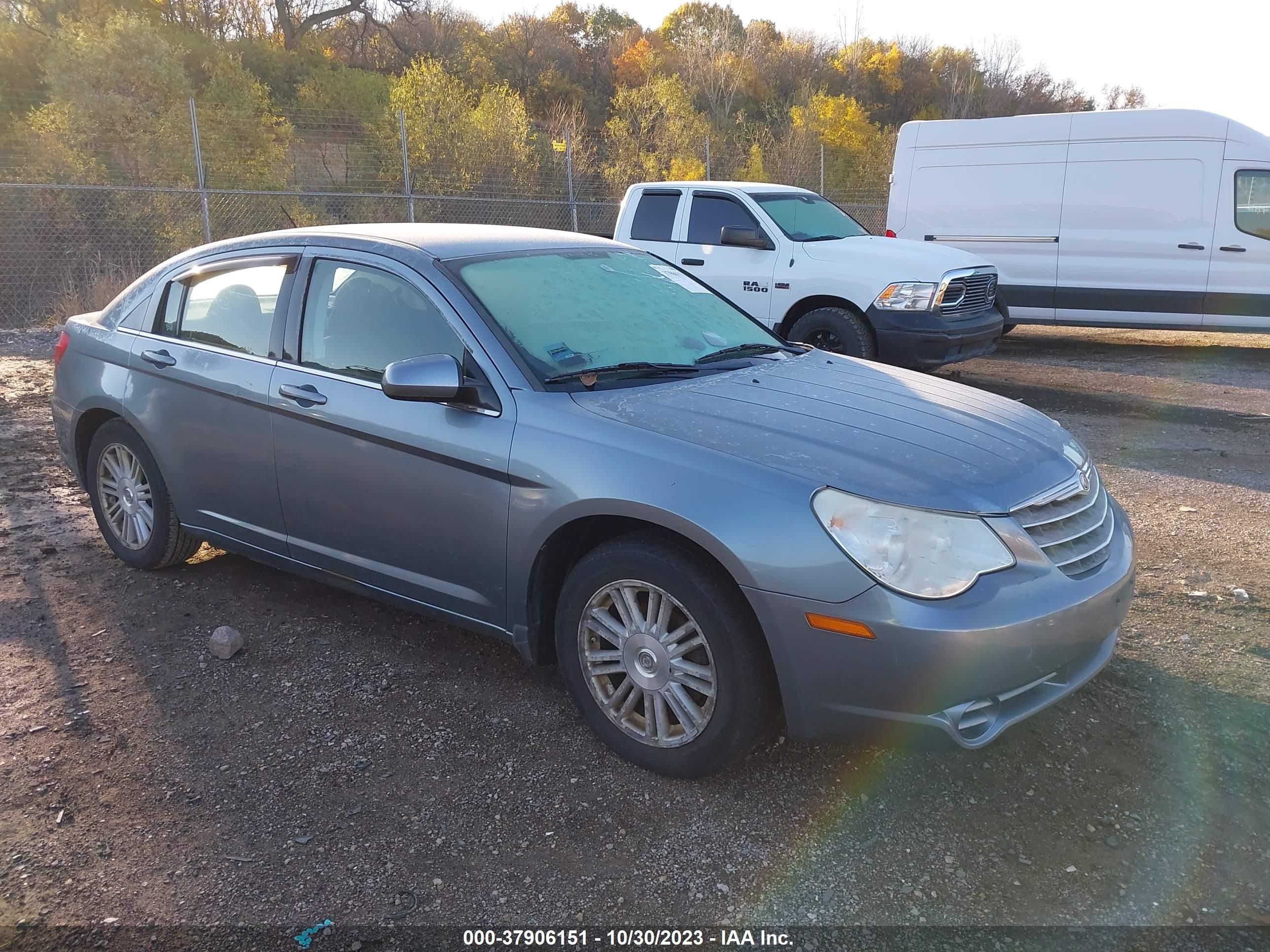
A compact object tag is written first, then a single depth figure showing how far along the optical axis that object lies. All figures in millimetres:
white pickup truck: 8492
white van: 10500
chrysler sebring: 2658
